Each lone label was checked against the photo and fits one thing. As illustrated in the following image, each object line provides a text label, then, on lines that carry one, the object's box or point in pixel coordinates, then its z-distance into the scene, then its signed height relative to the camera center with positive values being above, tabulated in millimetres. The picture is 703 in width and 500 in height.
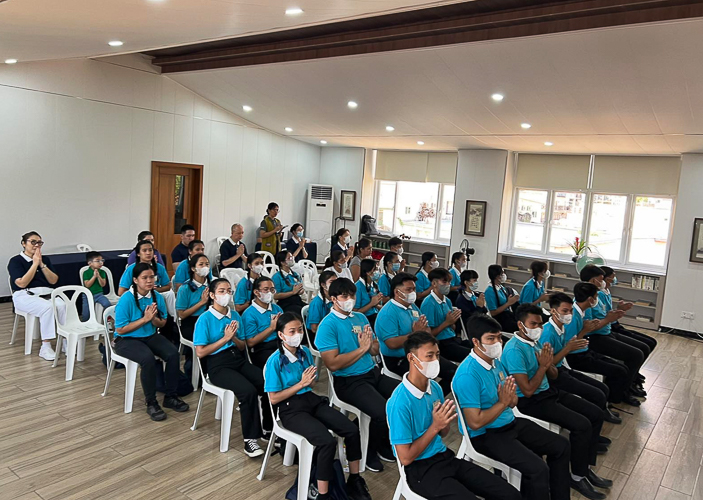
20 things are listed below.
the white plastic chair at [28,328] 5695 -1582
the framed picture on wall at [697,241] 8359 -196
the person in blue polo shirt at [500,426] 3084 -1306
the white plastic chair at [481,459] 3205 -1468
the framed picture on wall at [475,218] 10555 -122
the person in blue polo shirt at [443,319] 5102 -1047
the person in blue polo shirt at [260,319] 4383 -1013
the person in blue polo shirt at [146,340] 4453 -1316
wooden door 9625 -193
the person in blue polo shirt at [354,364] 3773 -1159
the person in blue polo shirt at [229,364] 3904 -1310
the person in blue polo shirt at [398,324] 4449 -973
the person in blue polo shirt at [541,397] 3693 -1282
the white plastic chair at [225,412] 3947 -1596
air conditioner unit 12414 -371
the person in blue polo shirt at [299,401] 3369 -1300
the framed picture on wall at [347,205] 12609 -62
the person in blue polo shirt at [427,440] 2709 -1177
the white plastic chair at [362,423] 3828 -1557
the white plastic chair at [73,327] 5117 -1419
